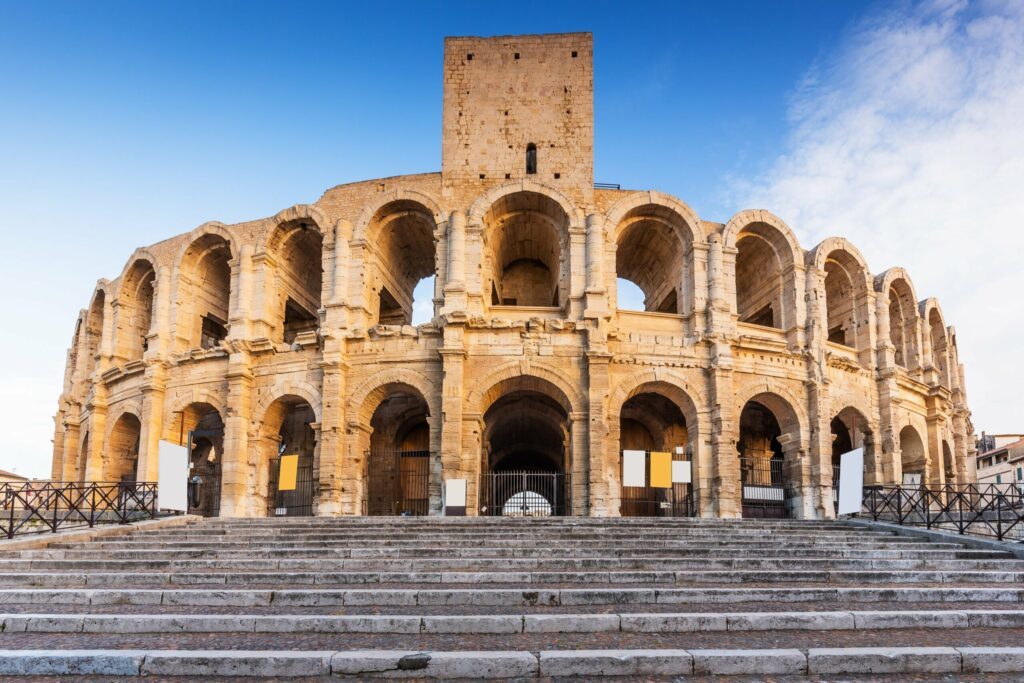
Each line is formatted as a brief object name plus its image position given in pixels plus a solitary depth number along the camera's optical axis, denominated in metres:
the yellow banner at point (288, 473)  19.00
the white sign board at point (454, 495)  17.50
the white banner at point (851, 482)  15.68
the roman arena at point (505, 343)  19.55
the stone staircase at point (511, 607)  5.76
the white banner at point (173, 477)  16.03
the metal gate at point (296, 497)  21.81
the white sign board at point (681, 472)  18.84
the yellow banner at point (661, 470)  18.80
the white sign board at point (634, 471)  17.92
